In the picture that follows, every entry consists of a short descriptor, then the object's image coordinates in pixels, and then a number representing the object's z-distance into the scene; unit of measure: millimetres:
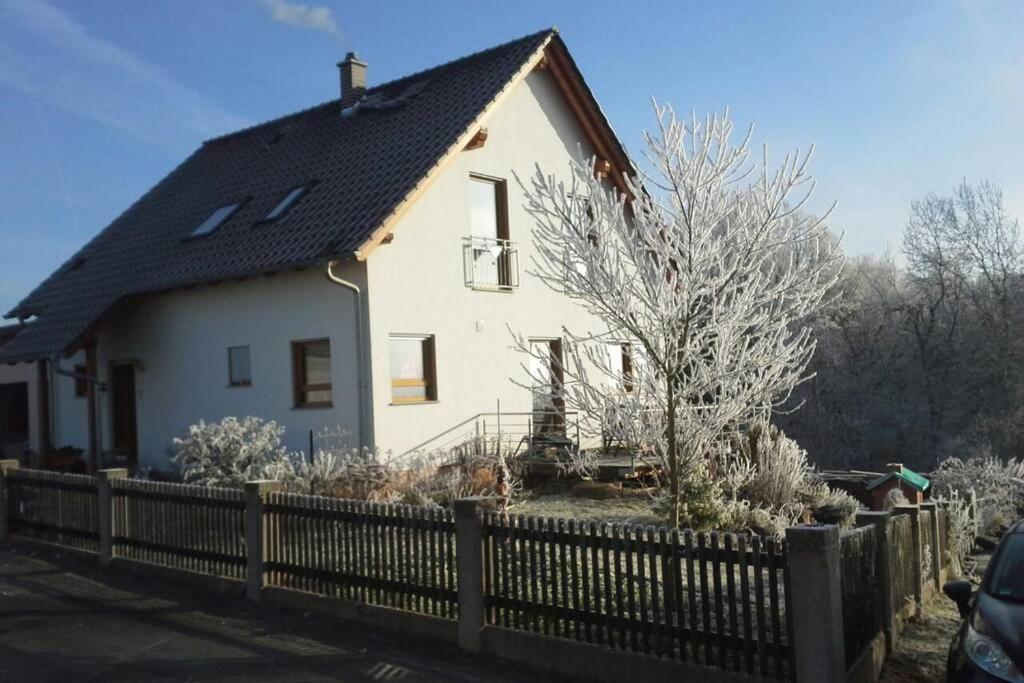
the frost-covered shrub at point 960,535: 10578
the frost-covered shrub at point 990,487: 14422
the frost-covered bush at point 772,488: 11172
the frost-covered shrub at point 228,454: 13539
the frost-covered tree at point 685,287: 8586
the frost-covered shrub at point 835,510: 12258
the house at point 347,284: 15117
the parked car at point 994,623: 5109
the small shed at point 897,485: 13719
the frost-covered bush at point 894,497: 12698
